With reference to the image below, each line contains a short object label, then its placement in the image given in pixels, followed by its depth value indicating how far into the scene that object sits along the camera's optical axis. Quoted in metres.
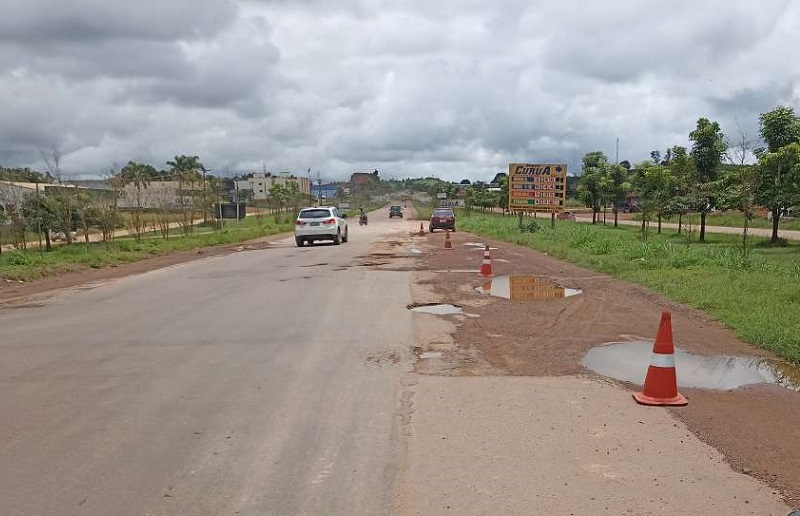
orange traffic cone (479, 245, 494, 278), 14.71
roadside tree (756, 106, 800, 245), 19.92
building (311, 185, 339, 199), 147.62
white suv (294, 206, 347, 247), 26.94
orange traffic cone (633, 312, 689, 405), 5.37
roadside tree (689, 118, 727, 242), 25.72
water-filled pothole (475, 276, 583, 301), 11.77
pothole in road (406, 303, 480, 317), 10.07
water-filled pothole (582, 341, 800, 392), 6.14
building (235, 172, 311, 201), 130.50
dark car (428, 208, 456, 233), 40.66
